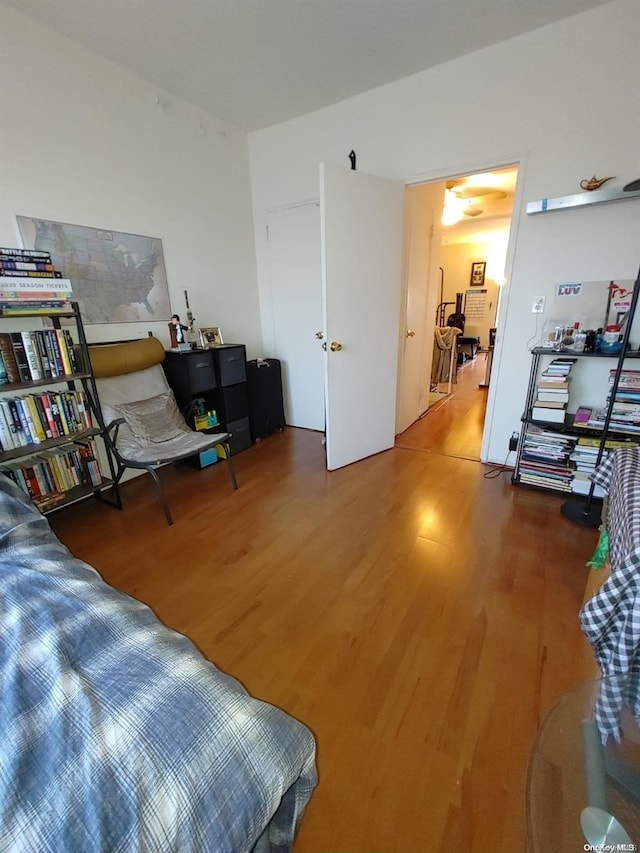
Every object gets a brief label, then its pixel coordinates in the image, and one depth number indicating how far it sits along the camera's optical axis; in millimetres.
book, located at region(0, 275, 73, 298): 1723
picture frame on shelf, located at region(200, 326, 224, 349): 2955
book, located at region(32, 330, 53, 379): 1940
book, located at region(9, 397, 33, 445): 1882
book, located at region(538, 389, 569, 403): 2203
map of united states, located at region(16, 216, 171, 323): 2145
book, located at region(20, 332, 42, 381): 1888
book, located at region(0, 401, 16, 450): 1852
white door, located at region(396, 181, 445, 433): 3154
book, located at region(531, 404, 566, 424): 2223
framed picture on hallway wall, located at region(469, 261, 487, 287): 7580
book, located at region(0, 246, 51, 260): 1727
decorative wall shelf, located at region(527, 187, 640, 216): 1927
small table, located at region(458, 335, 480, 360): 7340
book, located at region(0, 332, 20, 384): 1827
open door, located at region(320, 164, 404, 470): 2406
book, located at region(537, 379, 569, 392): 2193
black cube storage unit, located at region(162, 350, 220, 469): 2695
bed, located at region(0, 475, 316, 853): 497
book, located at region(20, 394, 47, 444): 1928
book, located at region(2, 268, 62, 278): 1738
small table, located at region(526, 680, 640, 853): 686
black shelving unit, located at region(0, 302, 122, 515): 1858
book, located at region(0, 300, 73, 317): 1737
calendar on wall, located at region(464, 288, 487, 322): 7758
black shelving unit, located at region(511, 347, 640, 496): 2086
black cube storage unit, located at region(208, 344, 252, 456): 2902
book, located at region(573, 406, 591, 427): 2147
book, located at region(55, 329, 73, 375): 2018
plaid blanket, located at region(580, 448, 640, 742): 848
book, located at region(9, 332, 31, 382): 1865
